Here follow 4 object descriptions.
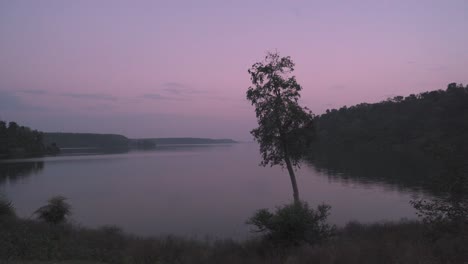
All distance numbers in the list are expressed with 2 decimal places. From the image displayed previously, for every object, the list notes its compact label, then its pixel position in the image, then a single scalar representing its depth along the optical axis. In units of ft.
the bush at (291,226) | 46.62
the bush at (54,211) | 65.98
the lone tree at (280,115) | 63.52
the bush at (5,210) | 67.41
